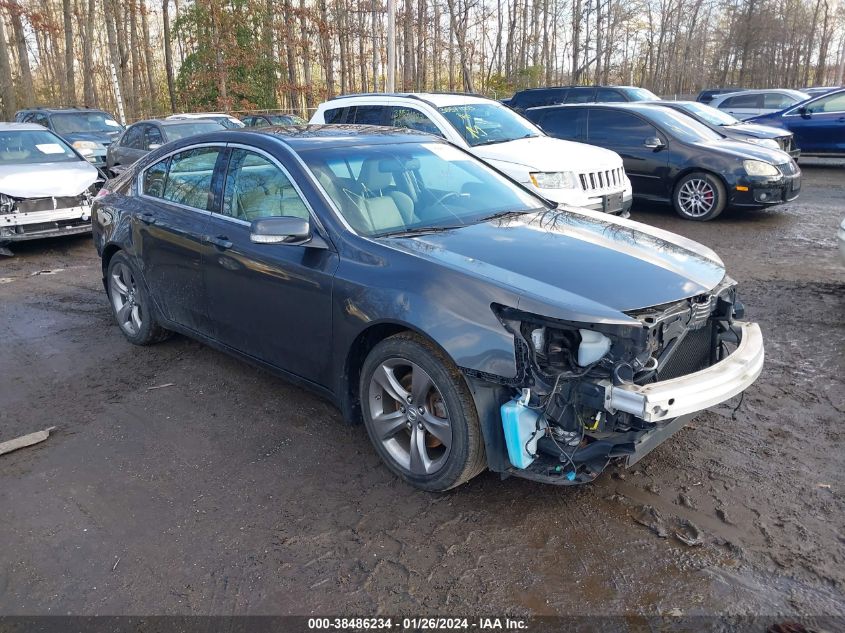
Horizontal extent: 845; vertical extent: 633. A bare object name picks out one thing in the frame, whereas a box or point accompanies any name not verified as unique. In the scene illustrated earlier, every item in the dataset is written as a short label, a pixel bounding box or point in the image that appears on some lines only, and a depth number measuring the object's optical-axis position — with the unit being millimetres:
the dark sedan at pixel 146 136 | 12719
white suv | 8508
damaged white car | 8953
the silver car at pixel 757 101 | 20672
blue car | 15656
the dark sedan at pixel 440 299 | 2969
